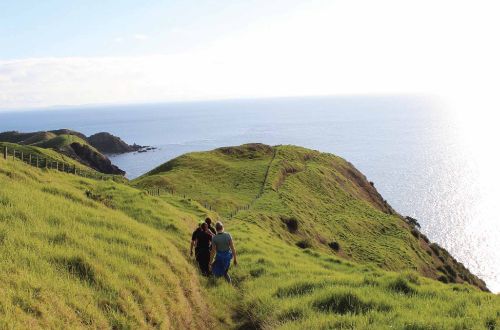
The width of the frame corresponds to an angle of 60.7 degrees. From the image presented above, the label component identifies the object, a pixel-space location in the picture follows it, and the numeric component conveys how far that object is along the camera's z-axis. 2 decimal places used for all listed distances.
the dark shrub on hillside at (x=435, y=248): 72.43
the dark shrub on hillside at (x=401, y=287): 14.30
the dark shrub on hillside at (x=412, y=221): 99.84
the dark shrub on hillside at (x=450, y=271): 64.44
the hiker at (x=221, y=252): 17.47
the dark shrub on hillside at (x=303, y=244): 42.73
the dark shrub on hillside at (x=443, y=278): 55.91
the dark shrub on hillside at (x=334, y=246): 49.78
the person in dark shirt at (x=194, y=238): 18.33
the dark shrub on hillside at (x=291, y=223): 48.15
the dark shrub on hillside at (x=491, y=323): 10.06
